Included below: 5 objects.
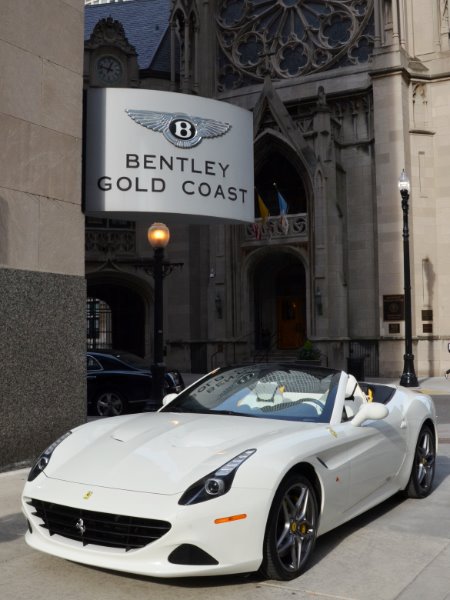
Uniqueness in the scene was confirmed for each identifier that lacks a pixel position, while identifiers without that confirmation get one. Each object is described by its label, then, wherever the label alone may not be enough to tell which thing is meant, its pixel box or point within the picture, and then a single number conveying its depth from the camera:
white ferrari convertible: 4.12
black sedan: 14.02
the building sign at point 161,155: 10.12
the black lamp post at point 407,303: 22.22
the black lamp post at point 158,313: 12.09
